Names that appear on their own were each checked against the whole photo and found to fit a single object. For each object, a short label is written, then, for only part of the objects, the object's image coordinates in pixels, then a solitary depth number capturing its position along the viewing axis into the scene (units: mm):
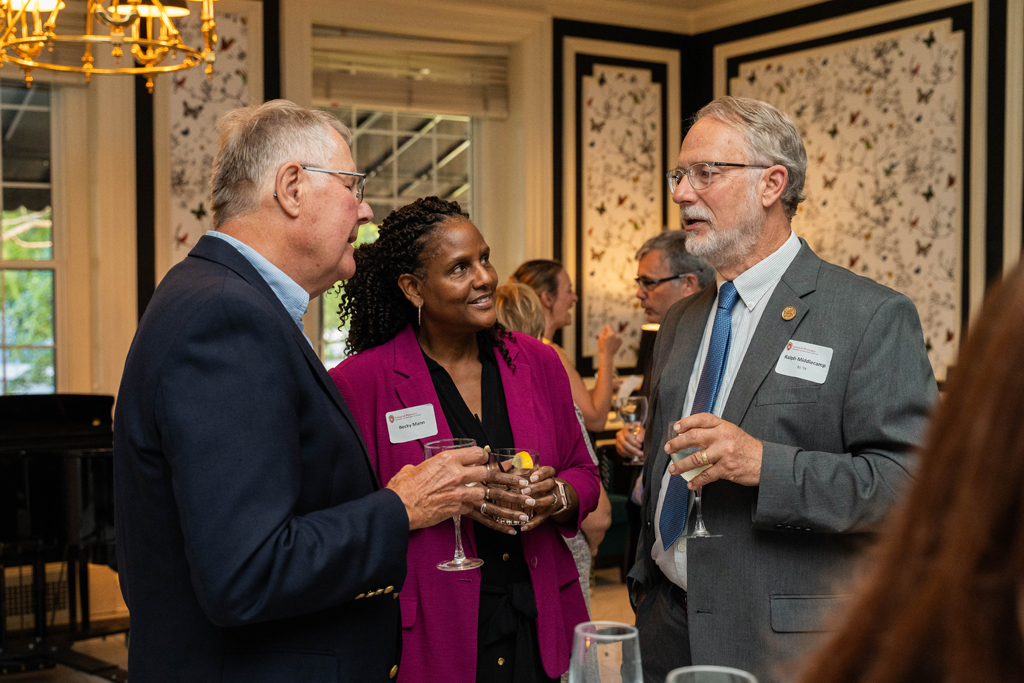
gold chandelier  2840
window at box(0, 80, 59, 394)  4871
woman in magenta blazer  1820
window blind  5590
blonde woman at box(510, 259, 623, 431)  4213
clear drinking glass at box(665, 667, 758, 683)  750
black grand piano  3736
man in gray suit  1528
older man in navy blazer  1165
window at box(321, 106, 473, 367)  5809
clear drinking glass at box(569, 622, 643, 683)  862
